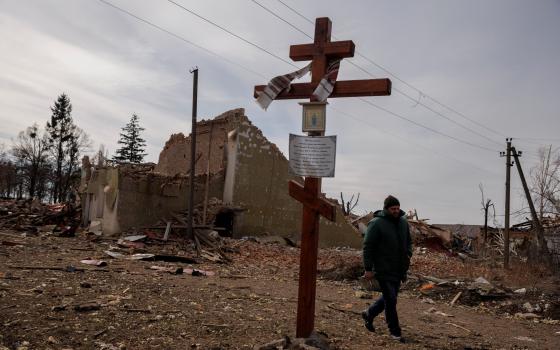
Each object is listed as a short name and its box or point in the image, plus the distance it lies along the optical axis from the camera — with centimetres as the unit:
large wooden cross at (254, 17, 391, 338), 549
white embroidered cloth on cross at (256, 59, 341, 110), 569
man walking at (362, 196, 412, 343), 600
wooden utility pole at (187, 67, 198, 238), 1830
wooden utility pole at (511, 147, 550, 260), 2073
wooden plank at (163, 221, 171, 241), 1759
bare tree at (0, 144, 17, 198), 5456
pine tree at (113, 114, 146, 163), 6282
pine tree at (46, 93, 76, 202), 4619
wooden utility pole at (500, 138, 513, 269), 2222
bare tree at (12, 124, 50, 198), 4684
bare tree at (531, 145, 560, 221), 2480
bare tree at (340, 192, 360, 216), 3736
